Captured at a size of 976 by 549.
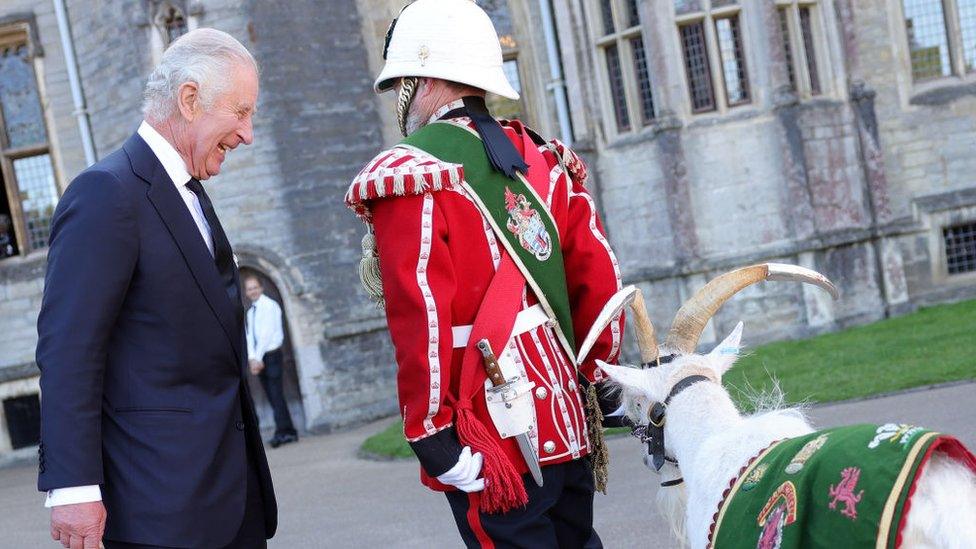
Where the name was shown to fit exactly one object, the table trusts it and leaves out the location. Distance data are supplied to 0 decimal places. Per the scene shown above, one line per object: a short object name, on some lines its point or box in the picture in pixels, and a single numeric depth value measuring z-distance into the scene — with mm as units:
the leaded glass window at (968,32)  13719
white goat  3131
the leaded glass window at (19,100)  15094
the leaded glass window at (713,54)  12391
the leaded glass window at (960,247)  13539
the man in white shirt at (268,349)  12109
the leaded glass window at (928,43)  13750
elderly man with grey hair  2695
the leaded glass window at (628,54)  12750
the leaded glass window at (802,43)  12672
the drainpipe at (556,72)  13656
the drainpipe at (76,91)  14203
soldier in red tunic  3021
